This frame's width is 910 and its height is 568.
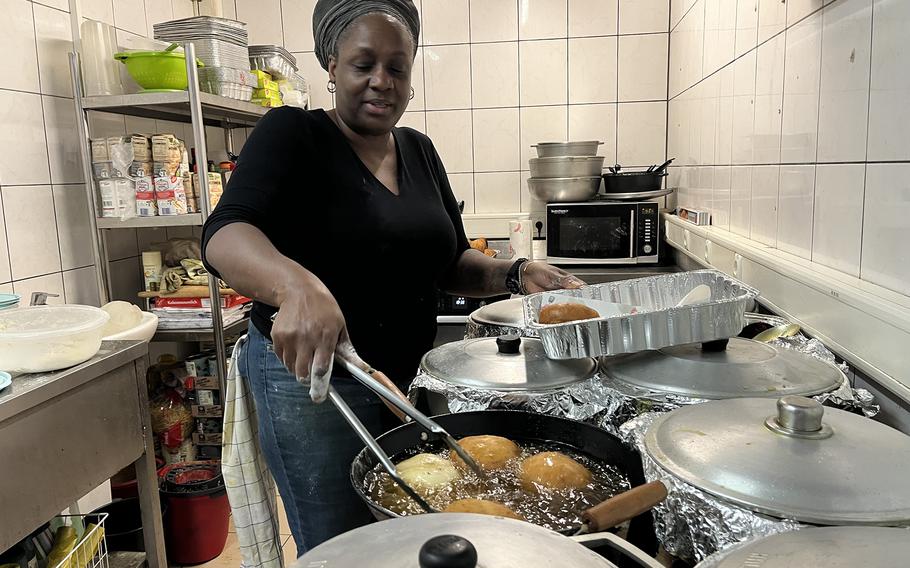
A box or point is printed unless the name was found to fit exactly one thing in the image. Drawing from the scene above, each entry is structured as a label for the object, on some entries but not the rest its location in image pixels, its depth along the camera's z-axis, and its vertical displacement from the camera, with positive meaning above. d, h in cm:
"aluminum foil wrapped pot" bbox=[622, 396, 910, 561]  59 -29
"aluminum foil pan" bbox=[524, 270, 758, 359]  98 -22
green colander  218 +48
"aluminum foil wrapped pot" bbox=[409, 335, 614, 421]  98 -31
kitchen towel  137 -62
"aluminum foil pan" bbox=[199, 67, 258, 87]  243 +50
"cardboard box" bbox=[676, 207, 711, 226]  218 -10
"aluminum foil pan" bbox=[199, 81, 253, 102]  245 +45
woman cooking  115 -6
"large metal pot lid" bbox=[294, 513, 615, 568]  49 -28
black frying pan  78 -35
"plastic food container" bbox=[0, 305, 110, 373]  146 -31
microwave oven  260 -18
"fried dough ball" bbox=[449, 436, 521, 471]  84 -35
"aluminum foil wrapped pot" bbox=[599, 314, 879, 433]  91 -29
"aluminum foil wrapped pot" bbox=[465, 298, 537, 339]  144 -30
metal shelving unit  217 +24
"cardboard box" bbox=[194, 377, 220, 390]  244 -70
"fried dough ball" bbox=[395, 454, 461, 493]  80 -36
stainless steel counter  136 -57
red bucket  212 -108
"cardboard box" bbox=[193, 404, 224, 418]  246 -82
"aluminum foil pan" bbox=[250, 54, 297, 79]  280 +62
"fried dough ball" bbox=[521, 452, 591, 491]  79 -36
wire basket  167 -95
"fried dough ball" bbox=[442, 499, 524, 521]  70 -36
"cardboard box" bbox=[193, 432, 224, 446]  246 -93
